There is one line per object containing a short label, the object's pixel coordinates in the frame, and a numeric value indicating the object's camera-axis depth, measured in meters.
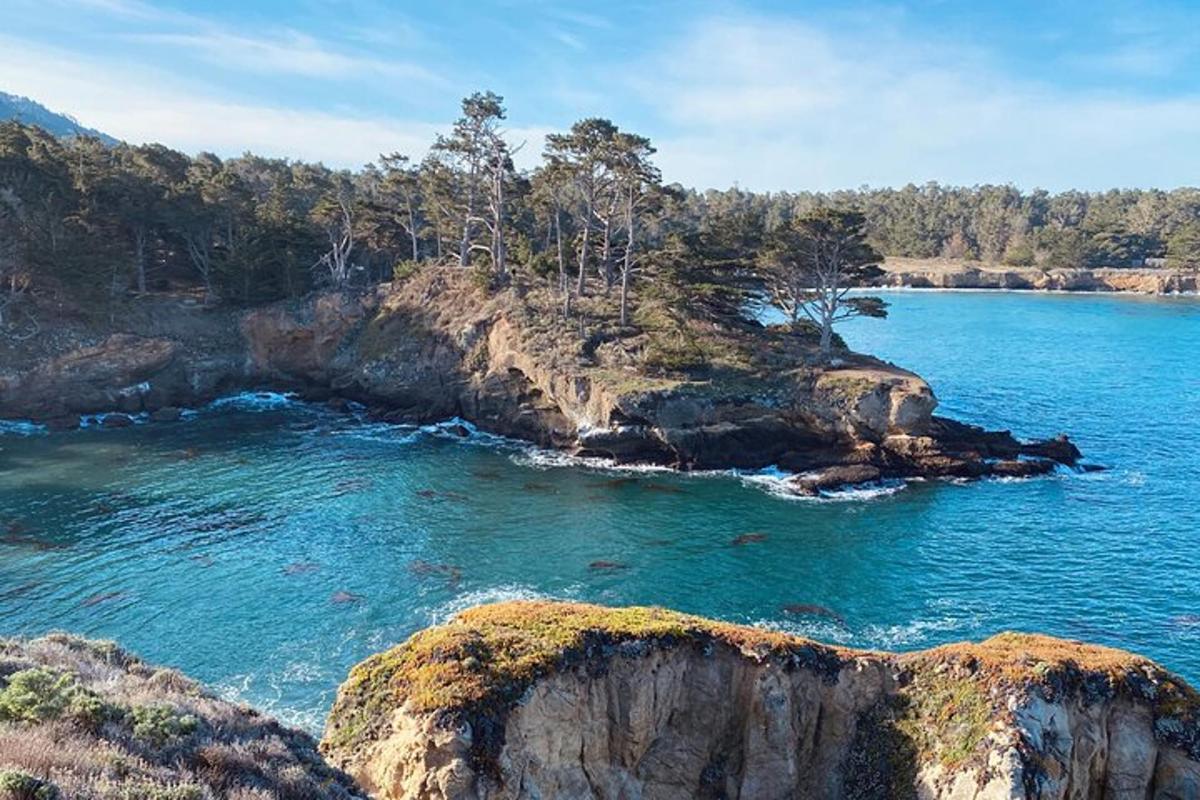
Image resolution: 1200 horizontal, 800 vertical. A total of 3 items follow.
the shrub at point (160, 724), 12.65
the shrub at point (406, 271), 73.75
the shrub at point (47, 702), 12.25
